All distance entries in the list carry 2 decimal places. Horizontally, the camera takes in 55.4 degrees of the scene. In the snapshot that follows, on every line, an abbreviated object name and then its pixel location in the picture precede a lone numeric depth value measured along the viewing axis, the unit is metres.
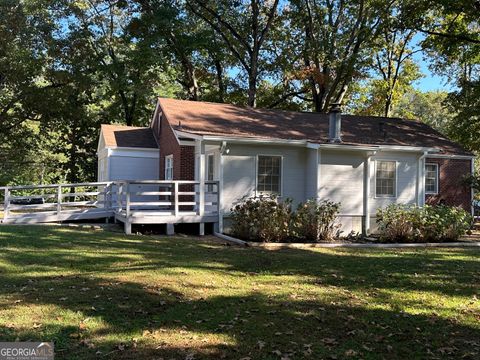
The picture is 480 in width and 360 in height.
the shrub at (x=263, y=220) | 12.78
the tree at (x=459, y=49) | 18.80
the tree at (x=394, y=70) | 30.81
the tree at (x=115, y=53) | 27.77
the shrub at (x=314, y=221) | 13.31
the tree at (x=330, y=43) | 26.80
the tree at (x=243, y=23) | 27.53
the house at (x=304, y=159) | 14.62
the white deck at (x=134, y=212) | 14.08
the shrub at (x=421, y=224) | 13.78
